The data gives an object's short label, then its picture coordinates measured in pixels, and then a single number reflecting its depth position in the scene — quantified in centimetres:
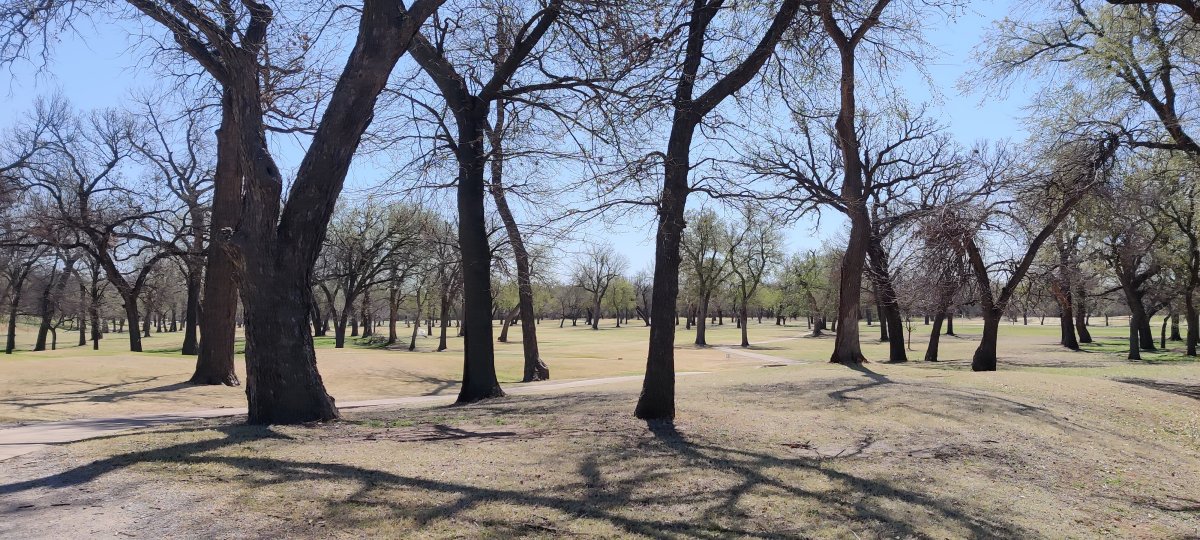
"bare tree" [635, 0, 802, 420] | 909
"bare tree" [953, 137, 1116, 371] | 1666
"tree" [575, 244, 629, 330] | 8590
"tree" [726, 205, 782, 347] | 5312
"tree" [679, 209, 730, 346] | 5050
